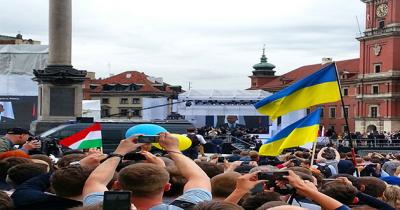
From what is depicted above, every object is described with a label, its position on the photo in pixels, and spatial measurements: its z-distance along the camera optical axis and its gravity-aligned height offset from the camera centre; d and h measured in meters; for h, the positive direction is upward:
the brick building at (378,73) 82.75 +5.45
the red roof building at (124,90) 110.94 +3.58
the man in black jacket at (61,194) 4.53 -0.63
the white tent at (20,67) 46.47 +3.16
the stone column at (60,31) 24.05 +2.99
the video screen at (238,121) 49.84 -0.81
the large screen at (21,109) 43.78 +0.00
